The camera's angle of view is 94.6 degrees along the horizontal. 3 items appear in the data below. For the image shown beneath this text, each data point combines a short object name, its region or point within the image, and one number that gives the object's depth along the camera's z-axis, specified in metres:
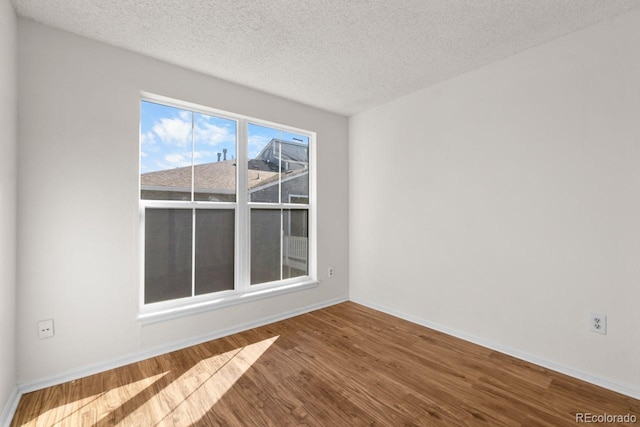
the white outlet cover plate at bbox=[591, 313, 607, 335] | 2.05
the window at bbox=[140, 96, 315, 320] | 2.64
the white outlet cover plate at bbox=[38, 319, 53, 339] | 2.05
